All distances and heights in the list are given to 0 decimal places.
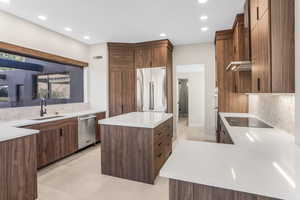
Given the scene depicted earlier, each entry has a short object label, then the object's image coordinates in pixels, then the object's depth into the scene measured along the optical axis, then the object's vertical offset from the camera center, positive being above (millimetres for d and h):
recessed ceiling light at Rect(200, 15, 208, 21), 3145 +1638
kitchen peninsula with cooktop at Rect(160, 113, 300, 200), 769 -418
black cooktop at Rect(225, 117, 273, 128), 2285 -377
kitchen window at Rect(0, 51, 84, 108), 3076 +408
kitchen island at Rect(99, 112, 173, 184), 2361 -759
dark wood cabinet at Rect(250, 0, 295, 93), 1170 +419
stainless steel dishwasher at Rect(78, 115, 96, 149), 3726 -766
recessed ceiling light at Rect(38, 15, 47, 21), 3072 +1620
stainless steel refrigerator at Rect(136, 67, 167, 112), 4438 +261
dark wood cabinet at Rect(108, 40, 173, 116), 4688 +780
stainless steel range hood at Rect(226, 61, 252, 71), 2208 +491
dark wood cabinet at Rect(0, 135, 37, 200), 1663 -783
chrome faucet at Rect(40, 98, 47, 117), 3420 -167
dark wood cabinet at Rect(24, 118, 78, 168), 2834 -805
